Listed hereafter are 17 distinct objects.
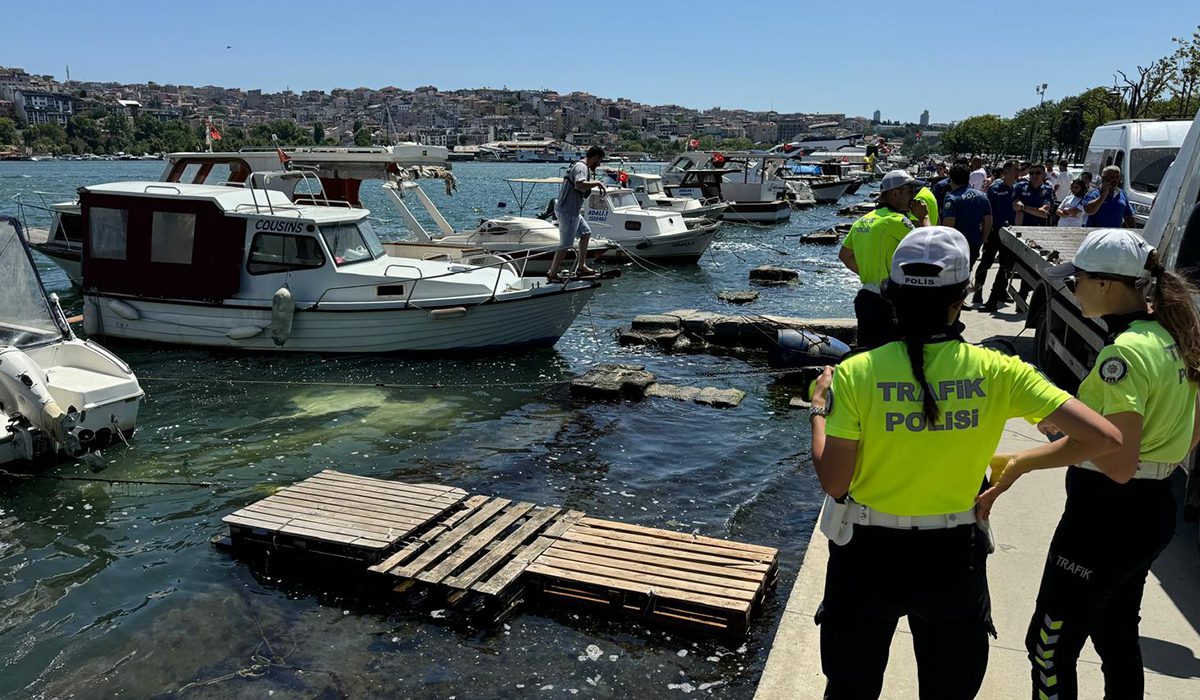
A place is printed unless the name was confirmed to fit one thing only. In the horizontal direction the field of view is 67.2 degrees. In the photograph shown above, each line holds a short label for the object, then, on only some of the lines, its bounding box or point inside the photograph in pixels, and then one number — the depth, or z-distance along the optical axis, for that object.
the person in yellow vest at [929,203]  8.22
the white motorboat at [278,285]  14.27
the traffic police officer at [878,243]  7.05
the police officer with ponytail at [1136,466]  3.31
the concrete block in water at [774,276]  24.19
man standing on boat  14.84
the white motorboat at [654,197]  32.38
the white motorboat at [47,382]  9.10
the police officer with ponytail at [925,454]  2.88
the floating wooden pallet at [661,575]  6.08
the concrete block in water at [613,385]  12.48
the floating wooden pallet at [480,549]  6.44
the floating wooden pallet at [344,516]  6.99
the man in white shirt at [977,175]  20.73
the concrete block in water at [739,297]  19.95
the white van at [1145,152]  15.98
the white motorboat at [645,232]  27.05
